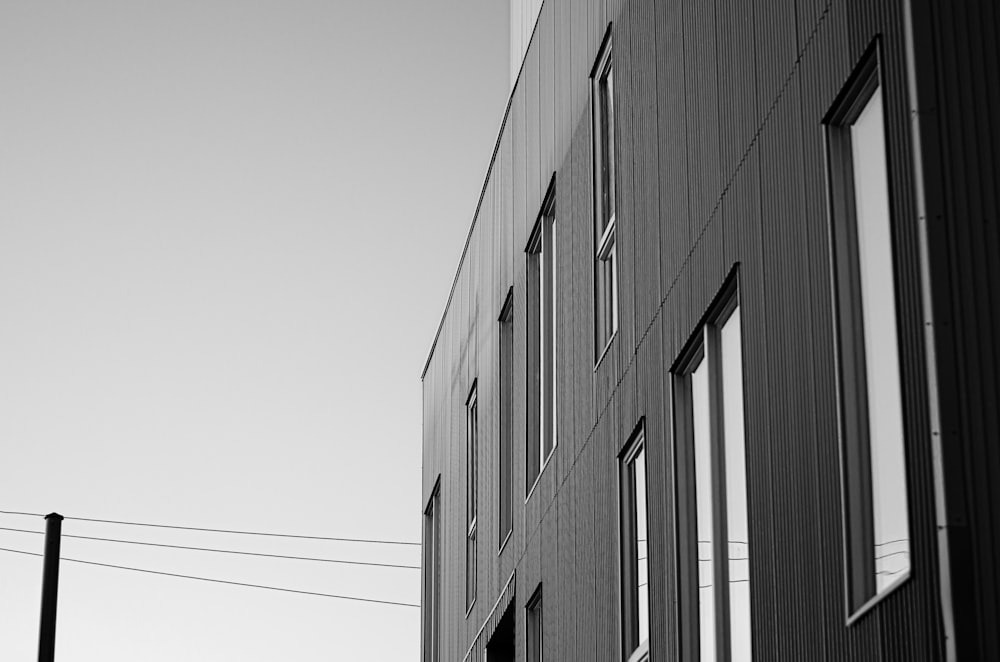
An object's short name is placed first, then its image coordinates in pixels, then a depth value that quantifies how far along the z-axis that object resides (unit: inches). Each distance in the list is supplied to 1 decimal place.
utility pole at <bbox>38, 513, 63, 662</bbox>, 1082.7
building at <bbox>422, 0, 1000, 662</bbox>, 284.2
